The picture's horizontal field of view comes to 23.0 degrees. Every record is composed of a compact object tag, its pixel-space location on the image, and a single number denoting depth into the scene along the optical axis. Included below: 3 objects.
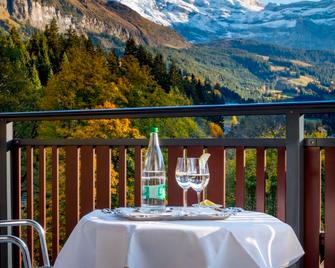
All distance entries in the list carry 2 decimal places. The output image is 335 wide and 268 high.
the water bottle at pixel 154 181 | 2.89
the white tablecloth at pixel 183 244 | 2.60
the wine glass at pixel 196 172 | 2.93
